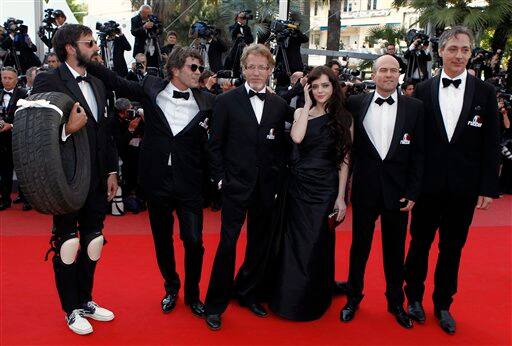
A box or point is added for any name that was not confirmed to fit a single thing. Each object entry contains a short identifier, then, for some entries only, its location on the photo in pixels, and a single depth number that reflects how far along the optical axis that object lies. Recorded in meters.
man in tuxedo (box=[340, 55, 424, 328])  3.19
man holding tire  2.97
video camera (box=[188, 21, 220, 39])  8.56
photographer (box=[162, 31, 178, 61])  8.54
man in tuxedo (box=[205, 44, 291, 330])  3.18
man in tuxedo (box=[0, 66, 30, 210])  6.11
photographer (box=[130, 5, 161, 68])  8.41
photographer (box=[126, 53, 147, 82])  7.89
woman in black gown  3.25
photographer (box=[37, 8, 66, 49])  8.05
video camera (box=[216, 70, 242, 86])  7.46
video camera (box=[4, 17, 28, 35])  8.35
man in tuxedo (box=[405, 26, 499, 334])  3.17
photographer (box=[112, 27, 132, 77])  8.29
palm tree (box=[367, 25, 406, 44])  14.58
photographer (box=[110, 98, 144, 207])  6.19
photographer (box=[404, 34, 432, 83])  9.18
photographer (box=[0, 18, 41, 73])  8.34
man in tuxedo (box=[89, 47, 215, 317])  3.24
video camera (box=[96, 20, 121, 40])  8.19
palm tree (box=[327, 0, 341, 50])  13.54
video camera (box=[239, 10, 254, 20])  8.50
